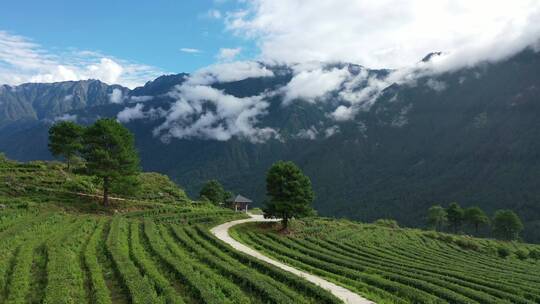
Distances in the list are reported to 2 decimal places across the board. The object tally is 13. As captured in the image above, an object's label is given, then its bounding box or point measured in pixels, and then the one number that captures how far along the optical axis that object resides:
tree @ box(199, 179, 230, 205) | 121.94
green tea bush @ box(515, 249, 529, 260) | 85.36
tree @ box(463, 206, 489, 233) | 132.94
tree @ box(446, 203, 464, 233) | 136.38
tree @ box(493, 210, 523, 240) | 129.38
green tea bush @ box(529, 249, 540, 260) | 89.44
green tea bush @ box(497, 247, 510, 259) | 82.64
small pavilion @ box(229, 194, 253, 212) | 103.06
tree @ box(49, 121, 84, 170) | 80.19
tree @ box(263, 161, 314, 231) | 61.09
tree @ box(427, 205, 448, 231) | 138.38
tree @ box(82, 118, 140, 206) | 59.91
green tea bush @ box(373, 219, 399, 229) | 109.88
